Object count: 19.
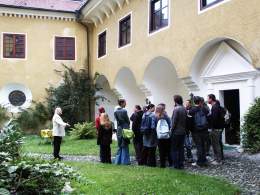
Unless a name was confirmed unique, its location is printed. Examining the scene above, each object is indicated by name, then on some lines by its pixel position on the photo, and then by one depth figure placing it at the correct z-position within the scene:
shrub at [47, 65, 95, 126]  17.11
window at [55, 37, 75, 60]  18.36
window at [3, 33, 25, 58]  17.49
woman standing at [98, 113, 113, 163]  7.90
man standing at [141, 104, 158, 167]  7.28
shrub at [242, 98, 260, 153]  8.24
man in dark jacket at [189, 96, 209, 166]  7.39
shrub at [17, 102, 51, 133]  17.32
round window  17.84
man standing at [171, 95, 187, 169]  7.00
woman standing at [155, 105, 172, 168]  7.14
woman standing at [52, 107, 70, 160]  8.80
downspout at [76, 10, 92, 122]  18.03
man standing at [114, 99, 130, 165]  7.77
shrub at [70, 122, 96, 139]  14.86
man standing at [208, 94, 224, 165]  7.63
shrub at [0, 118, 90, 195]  3.09
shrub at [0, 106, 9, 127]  16.51
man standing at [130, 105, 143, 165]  8.04
